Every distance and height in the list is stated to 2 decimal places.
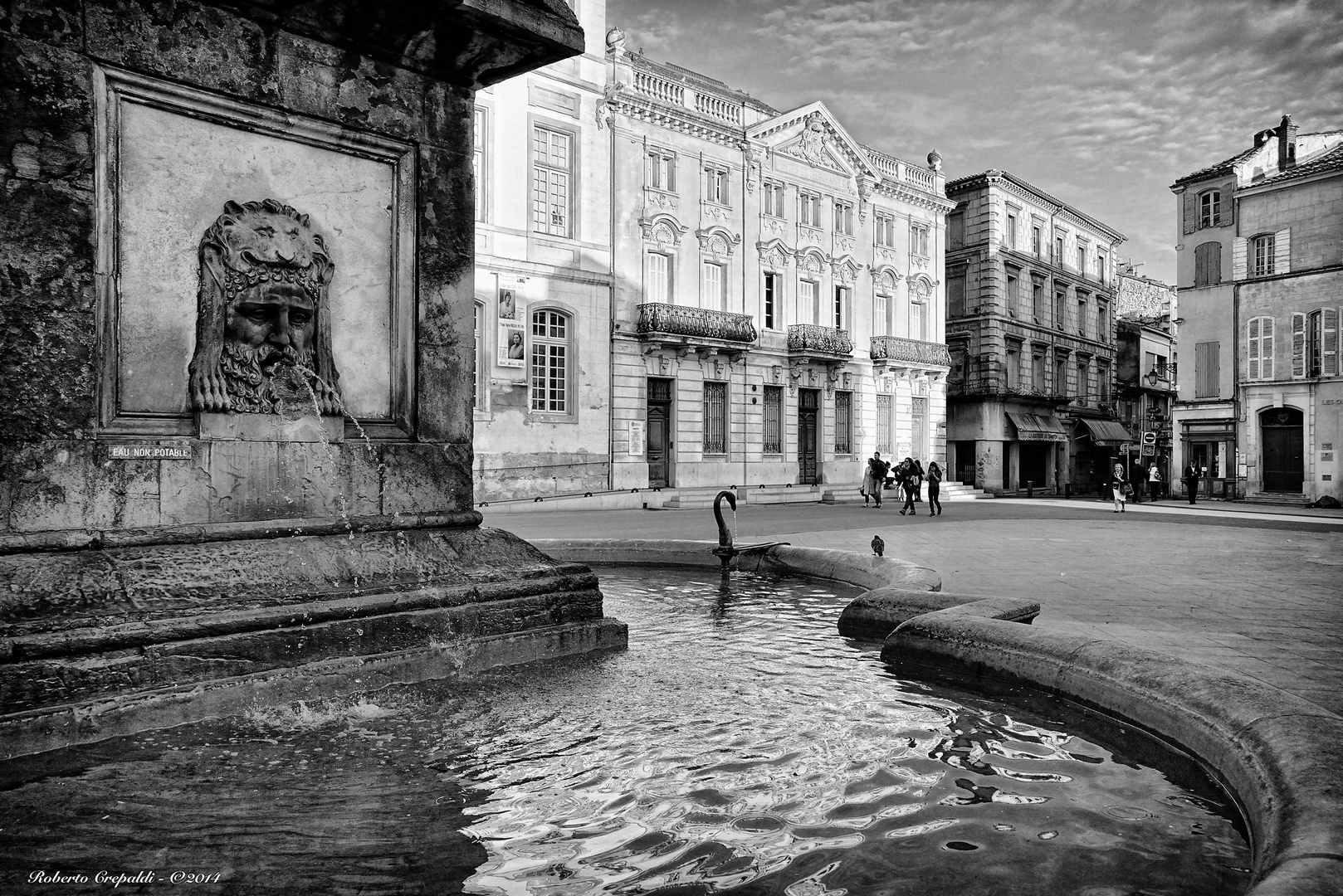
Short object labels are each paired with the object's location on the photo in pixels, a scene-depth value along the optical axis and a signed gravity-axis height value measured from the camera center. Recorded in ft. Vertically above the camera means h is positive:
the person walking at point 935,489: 74.28 -2.68
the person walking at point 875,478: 94.02 -2.18
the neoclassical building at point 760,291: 98.12 +21.35
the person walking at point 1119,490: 82.43 -3.06
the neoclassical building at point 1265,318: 112.78 +18.79
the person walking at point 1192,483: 110.83 -3.21
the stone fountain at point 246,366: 11.73 +1.43
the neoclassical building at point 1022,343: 144.87 +19.78
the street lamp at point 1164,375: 181.78 +18.40
